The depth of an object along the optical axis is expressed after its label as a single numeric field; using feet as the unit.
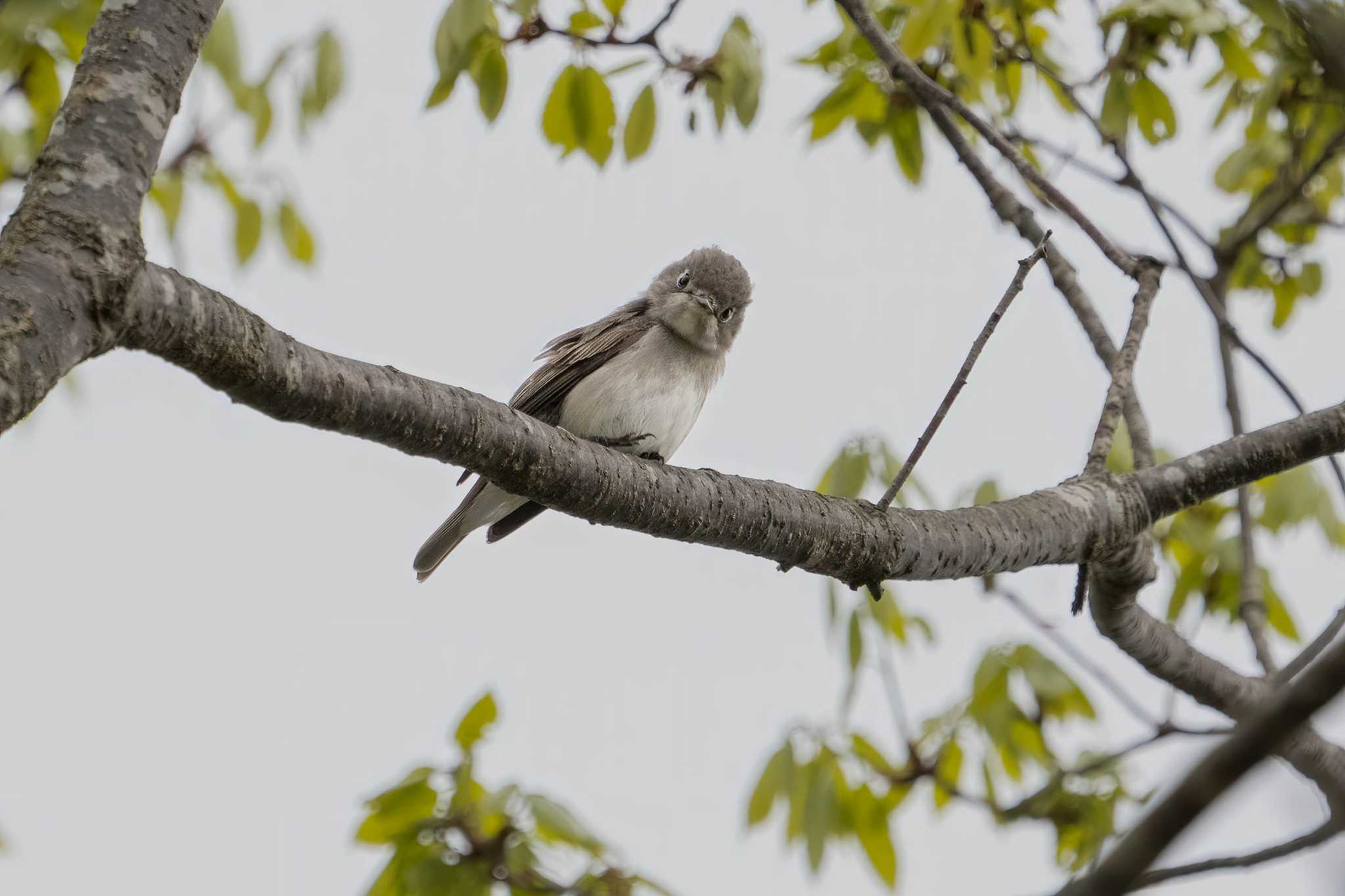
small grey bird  36.27
